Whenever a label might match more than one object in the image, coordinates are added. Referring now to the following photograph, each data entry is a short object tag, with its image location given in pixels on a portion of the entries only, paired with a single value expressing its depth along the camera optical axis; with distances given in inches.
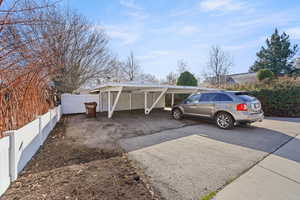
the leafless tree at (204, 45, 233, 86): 1002.7
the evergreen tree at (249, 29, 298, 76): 794.2
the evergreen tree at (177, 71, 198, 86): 535.8
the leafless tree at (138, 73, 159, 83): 1125.1
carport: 284.9
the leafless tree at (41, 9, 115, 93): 437.1
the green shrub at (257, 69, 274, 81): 541.4
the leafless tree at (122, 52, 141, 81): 1042.3
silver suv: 207.0
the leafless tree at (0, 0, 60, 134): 74.3
